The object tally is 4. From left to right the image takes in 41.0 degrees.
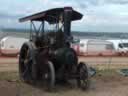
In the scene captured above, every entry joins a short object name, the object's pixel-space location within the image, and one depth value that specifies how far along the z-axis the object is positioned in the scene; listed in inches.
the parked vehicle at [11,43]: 853.8
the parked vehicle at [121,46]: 984.8
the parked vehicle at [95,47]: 917.2
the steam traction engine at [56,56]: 253.0
